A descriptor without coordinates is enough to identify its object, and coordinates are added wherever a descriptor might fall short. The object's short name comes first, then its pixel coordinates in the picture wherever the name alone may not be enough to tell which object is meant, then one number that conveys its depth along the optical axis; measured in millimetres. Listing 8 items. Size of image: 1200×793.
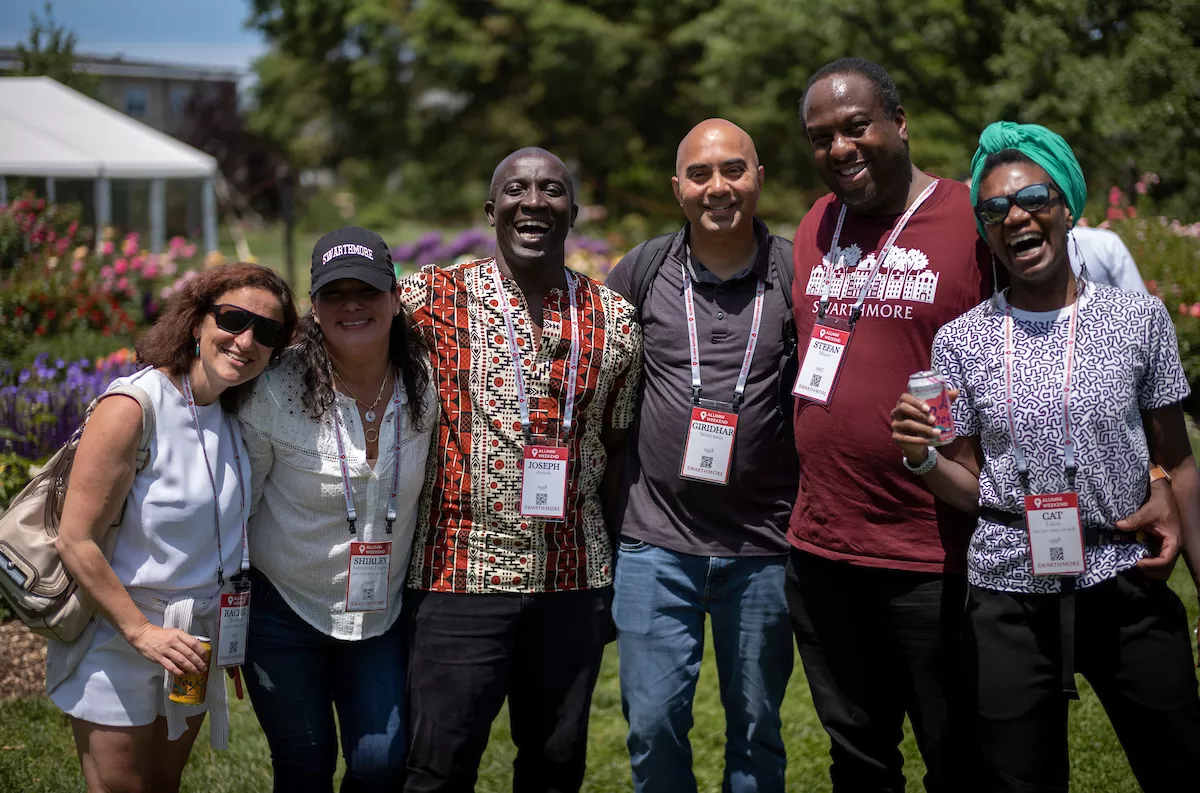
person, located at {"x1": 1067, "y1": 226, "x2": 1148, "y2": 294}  4117
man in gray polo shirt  3418
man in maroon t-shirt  3078
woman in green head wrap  2686
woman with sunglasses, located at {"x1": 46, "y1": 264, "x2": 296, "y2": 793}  2891
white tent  17656
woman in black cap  3170
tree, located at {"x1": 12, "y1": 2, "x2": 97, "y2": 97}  21984
